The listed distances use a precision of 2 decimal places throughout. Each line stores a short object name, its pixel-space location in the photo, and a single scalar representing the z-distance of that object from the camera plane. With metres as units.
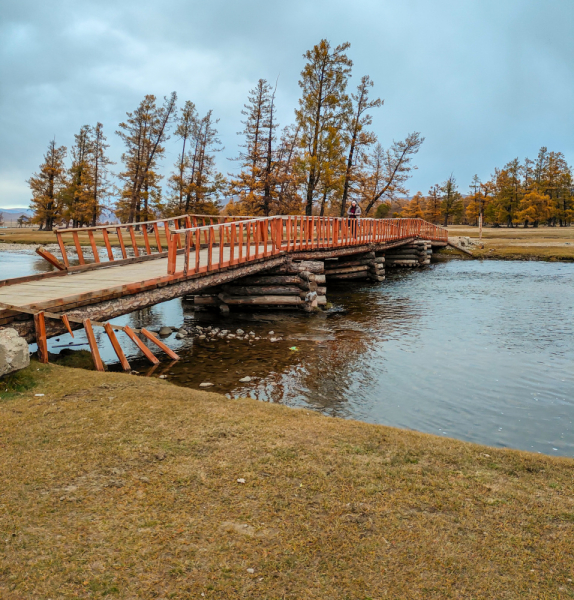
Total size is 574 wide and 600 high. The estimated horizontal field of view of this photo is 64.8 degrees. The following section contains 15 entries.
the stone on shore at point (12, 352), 5.78
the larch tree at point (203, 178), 46.75
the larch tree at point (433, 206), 88.50
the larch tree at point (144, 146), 46.22
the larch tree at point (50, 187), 63.38
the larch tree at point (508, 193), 79.31
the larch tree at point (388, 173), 46.56
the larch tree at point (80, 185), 54.47
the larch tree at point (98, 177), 54.59
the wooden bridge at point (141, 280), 7.47
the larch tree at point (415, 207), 86.70
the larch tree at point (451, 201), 85.94
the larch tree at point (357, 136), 40.78
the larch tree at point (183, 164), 47.44
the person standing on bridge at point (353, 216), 21.44
